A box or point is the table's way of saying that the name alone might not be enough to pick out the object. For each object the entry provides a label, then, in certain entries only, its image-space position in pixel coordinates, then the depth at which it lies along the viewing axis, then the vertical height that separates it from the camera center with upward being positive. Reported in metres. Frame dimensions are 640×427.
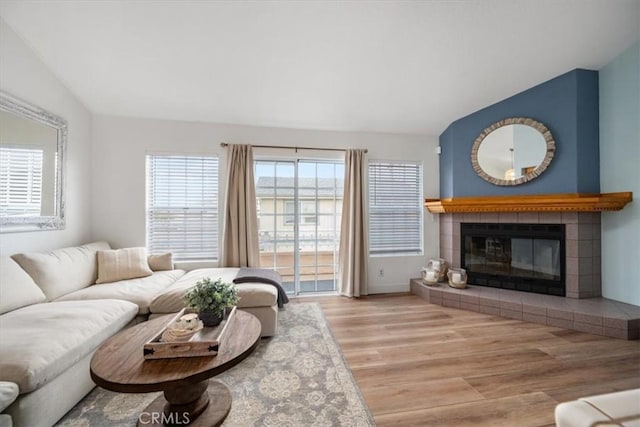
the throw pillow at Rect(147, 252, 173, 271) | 3.14 -0.55
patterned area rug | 1.49 -1.16
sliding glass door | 3.68 -0.02
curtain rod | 3.43 +0.99
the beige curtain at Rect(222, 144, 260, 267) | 3.36 +0.00
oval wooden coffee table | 1.14 -0.71
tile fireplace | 2.90 -0.39
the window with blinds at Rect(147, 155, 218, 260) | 3.40 +0.15
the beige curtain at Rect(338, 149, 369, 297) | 3.65 -0.22
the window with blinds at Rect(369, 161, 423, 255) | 3.94 +0.16
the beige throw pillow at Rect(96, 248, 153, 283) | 2.73 -0.53
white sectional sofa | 1.29 -0.70
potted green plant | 1.61 -0.53
